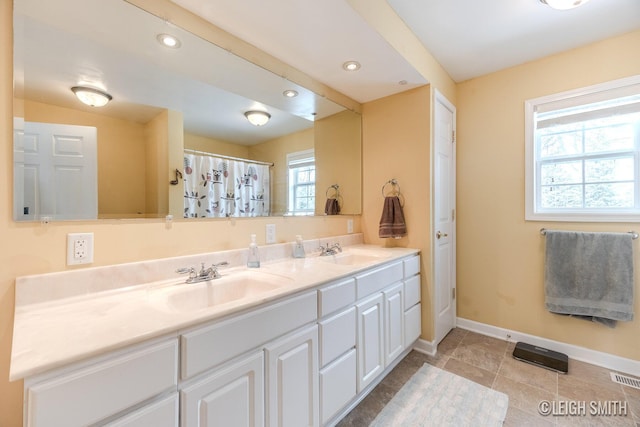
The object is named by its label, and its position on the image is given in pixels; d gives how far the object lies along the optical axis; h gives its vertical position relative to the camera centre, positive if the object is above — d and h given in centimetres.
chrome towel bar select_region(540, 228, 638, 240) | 188 -17
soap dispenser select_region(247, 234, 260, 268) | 156 -26
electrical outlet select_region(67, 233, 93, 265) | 107 -15
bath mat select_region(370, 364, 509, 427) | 150 -117
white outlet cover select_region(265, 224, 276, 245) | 181 -15
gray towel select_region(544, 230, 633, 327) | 189 -49
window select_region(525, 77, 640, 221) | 195 +44
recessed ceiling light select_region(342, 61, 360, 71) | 185 +101
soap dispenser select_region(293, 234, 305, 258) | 187 -26
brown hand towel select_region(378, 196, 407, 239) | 225 -8
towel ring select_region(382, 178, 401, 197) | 234 +23
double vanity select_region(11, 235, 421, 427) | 67 -43
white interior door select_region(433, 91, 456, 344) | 227 -7
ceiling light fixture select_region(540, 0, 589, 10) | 155 +120
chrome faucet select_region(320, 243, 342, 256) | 203 -30
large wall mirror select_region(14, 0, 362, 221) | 103 +45
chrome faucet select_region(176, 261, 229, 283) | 129 -31
